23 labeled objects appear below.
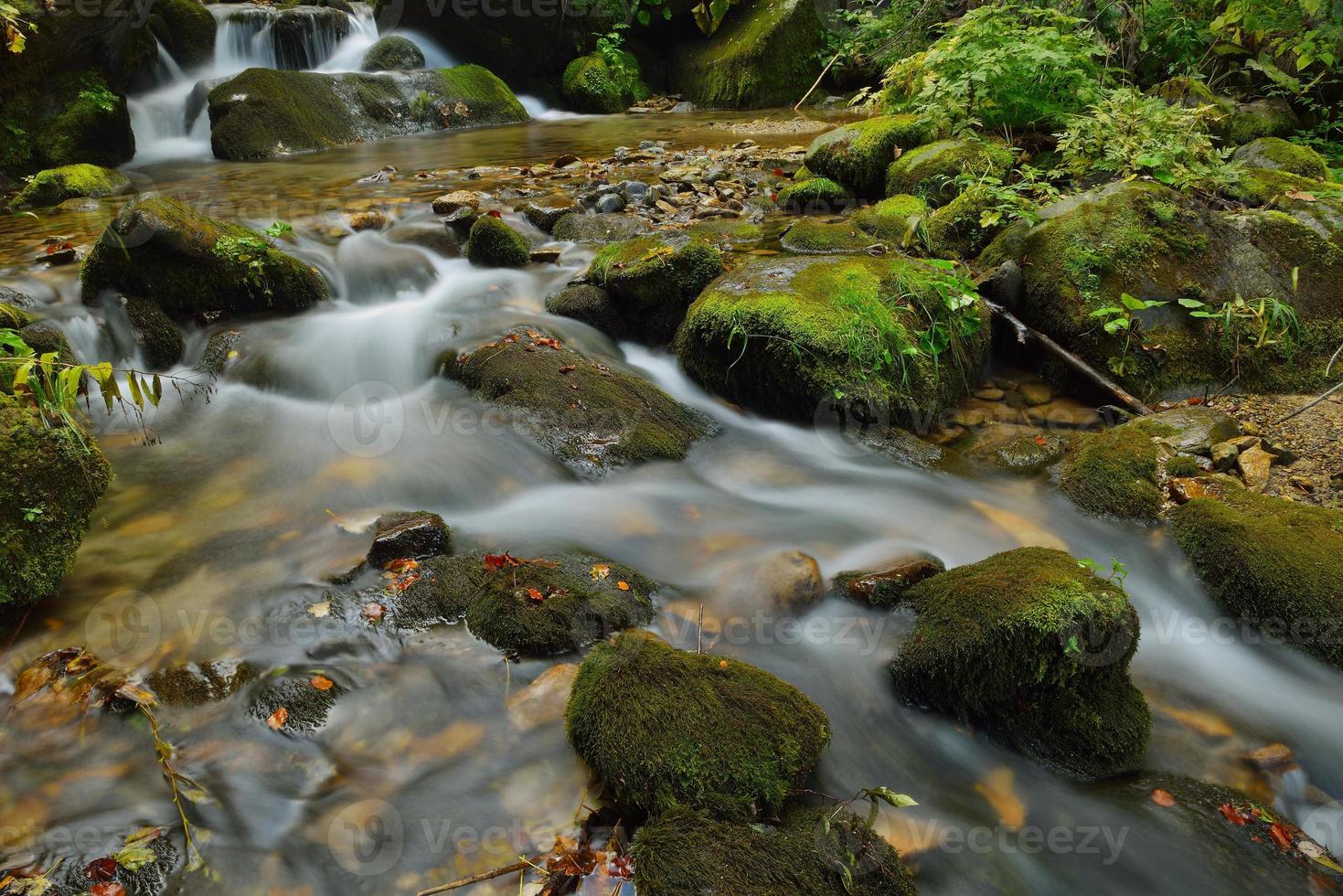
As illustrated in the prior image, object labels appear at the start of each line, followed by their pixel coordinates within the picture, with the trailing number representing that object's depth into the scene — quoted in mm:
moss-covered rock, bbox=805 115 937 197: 7676
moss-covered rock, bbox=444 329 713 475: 4598
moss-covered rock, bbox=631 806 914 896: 2047
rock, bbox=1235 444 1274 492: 3898
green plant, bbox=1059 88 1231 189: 5715
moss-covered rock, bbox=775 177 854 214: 7828
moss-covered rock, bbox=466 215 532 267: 6809
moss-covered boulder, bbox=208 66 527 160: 10906
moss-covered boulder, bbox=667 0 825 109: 15375
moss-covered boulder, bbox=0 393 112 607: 3000
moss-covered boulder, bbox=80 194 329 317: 5316
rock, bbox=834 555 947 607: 3357
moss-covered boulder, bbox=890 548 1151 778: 2680
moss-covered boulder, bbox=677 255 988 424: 4648
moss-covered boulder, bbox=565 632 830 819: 2305
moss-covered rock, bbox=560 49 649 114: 16172
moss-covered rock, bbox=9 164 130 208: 8125
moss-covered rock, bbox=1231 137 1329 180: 6277
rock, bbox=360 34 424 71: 14148
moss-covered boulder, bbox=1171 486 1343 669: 3121
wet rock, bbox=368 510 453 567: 3561
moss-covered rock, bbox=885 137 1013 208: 6645
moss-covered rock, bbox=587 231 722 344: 5590
